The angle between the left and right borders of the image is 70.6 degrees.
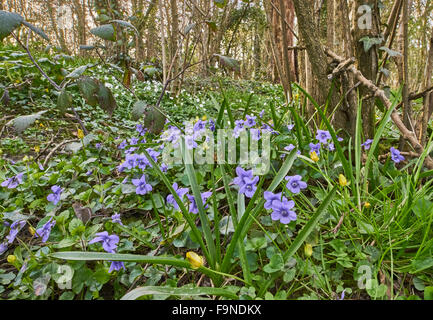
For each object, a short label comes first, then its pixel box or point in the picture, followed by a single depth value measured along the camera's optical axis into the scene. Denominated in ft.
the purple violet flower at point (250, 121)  1.51
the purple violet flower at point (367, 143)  1.20
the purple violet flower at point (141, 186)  1.10
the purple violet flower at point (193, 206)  0.94
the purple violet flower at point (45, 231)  0.92
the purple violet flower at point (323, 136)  1.22
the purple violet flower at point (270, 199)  0.85
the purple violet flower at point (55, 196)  1.10
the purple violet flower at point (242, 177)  0.94
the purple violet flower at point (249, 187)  0.92
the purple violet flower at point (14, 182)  1.22
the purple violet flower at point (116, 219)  0.97
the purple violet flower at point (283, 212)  0.86
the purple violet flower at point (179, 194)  1.00
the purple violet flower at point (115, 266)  0.81
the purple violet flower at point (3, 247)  1.00
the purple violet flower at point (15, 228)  0.95
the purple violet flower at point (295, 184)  0.95
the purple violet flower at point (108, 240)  0.84
